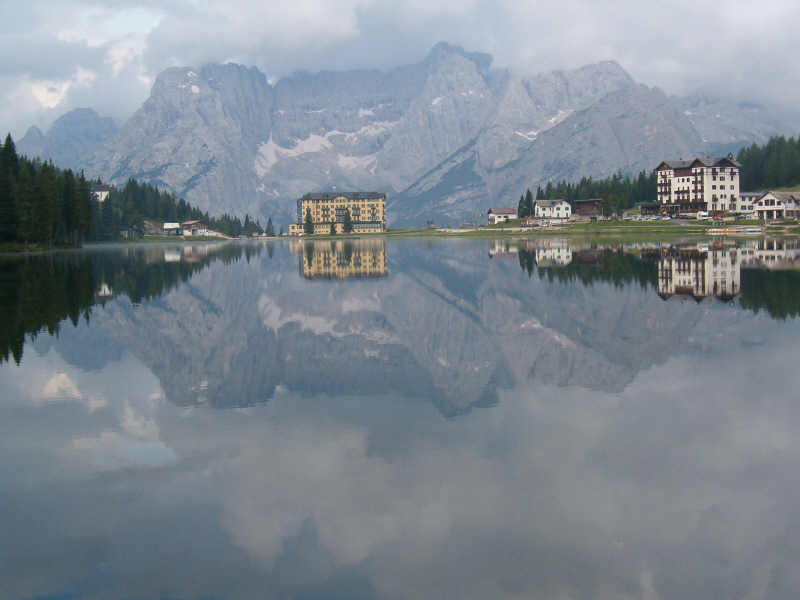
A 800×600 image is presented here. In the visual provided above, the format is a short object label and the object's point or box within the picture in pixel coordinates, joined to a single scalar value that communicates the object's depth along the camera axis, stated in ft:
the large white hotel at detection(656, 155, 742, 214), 622.13
